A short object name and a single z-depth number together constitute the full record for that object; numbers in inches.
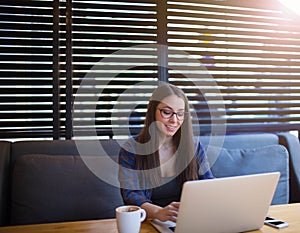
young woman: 53.7
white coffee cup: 35.3
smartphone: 40.5
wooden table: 40.0
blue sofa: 58.7
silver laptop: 33.0
